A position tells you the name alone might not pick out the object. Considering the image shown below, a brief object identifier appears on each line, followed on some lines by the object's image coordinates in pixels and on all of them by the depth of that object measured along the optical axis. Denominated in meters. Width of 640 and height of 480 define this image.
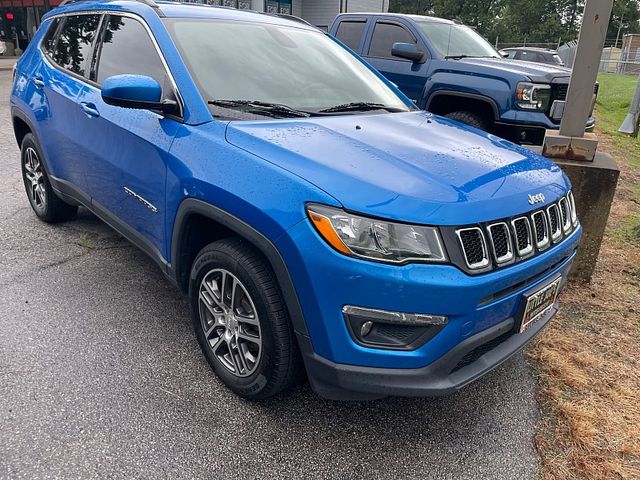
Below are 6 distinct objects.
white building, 24.38
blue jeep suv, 1.96
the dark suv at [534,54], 17.13
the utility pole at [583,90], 3.80
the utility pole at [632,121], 11.36
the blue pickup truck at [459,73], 5.98
